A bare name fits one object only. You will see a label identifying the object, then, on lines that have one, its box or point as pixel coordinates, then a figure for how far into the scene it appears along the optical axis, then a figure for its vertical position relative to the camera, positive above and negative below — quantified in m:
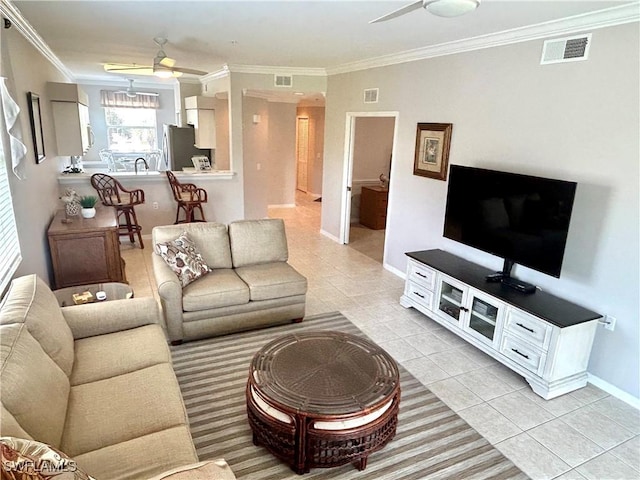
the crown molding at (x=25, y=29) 3.08 +0.89
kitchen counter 5.68 -0.66
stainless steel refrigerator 7.96 -0.28
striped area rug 2.29 -1.78
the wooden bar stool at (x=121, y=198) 5.64 -0.93
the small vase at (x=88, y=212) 4.56 -0.90
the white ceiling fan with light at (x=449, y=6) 2.00 +0.66
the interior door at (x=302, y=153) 10.79 -0.41
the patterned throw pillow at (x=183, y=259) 3.50 -1.07
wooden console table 4.09 -1.22
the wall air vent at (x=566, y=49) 3.05 +0.73
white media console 2.94 -1.38
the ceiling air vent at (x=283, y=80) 6.29 +0.84
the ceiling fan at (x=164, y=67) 4.45 +0.71
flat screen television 3.08 -0.57
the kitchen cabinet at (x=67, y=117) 4.91 +0.14
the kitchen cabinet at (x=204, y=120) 7.19 +0.24
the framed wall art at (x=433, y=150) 4.40 -0.08
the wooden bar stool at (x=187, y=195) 6.12 -0.92
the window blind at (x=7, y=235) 2.70 -0.74
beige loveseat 3.43 -1.27
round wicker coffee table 2.10 -1.35
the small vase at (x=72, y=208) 4.59 -0.87
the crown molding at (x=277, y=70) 6.12 +0.98
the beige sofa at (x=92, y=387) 1.66 -1.30
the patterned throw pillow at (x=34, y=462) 1.12 -0.93
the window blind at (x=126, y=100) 9.88 +0.74
